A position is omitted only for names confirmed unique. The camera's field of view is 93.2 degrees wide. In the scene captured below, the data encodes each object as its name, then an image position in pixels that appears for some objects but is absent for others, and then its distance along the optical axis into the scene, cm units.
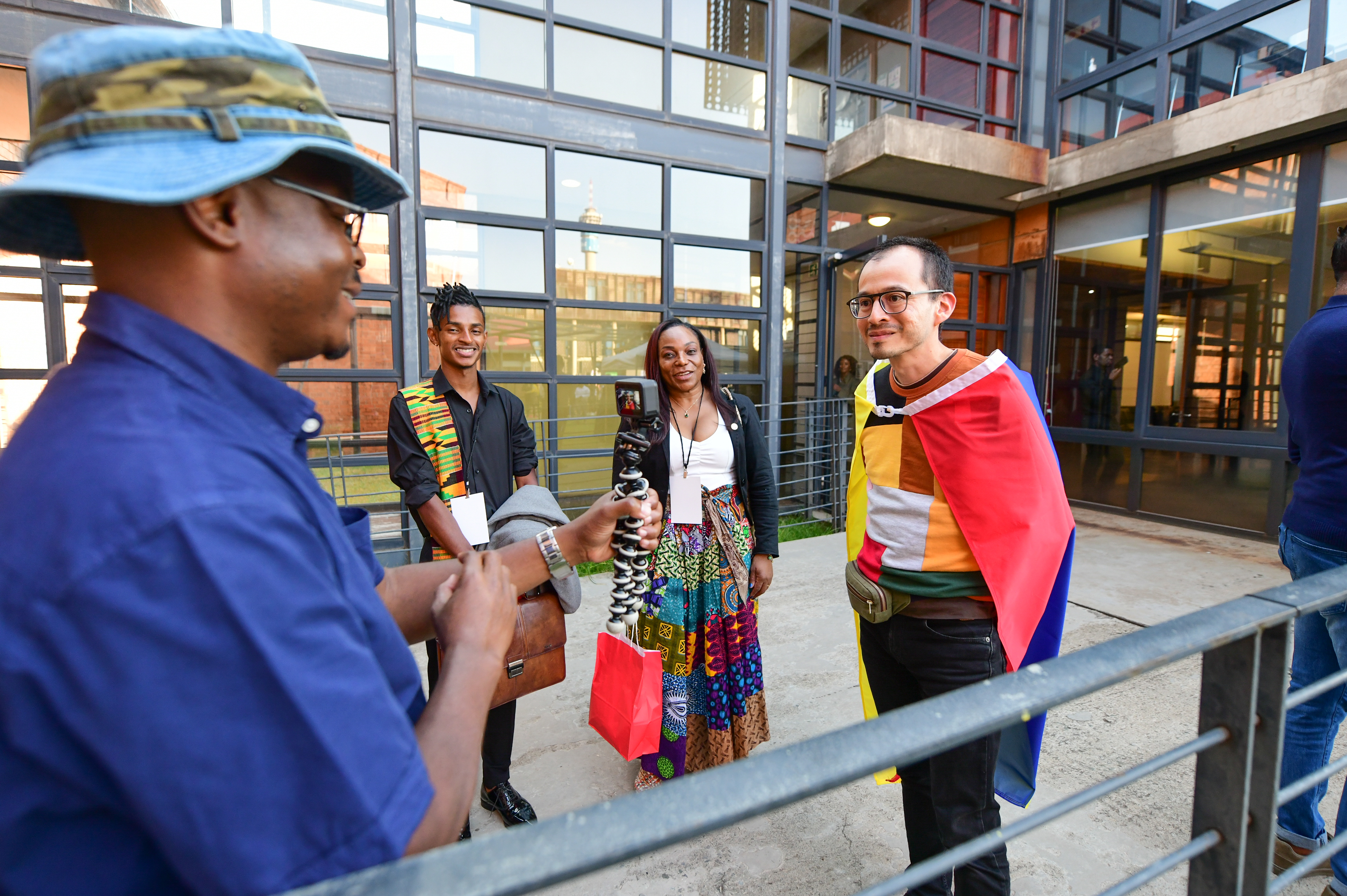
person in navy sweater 211
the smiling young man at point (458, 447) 254
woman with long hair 273
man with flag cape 180
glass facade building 591
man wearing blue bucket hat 57
